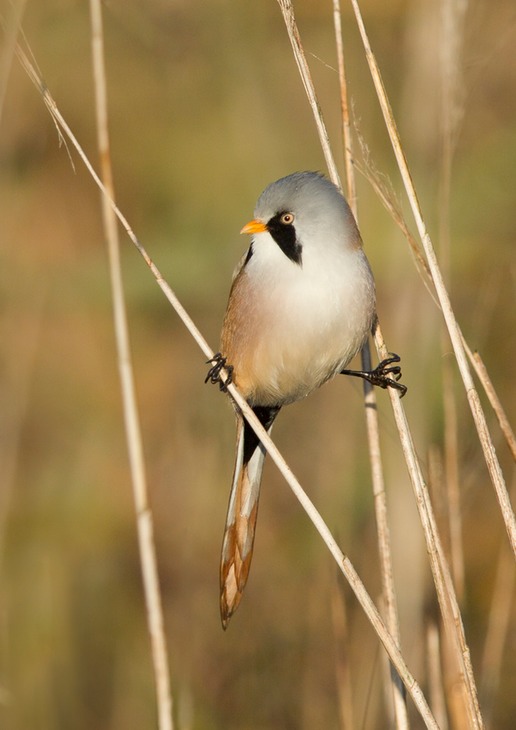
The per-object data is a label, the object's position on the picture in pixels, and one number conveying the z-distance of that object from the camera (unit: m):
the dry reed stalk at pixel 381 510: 4.11
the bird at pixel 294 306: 4.58
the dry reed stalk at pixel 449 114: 4.34
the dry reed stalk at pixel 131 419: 3.87
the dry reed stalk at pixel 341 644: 5.01
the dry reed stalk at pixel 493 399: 4.07
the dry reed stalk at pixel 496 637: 5.29
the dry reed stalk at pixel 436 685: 4.61
